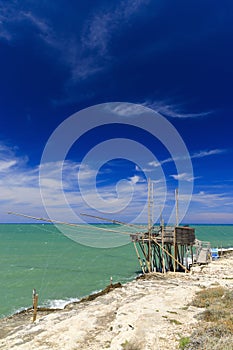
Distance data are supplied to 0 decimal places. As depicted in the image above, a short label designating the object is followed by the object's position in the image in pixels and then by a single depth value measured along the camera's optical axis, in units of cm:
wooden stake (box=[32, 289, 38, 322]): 1947
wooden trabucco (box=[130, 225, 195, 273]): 3309
